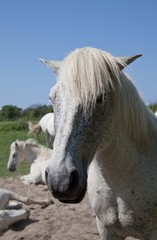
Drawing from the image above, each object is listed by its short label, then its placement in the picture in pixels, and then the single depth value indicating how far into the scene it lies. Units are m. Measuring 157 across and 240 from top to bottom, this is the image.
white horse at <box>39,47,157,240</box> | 1.90
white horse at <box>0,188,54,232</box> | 4.82
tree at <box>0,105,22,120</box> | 41.91
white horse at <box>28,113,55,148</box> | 12.90
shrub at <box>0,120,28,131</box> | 22.76
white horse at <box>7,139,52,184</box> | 8.66
